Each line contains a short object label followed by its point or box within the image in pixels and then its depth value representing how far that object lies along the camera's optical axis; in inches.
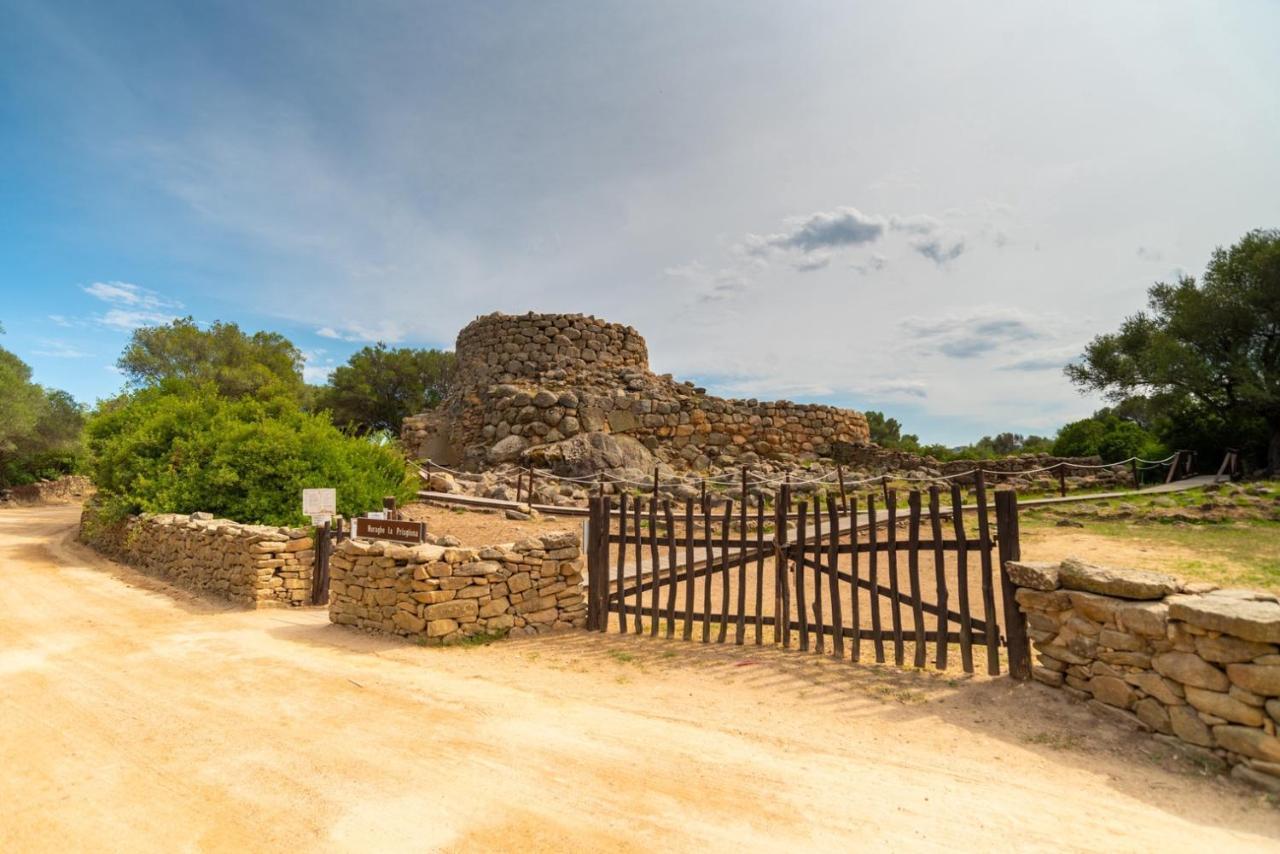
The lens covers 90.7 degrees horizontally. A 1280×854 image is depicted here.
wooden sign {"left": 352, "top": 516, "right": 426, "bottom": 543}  309.9
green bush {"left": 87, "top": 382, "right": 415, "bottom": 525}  469.4
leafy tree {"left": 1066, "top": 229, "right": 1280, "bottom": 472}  746.2
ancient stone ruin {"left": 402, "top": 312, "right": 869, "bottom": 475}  833.5
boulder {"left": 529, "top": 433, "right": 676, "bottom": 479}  769.6
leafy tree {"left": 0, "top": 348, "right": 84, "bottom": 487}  1010.7
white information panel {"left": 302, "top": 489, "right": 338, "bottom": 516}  380.2
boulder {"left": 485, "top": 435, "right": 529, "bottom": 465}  823.7
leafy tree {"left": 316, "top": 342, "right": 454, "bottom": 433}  1398.9
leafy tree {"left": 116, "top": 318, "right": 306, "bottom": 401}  978.7
